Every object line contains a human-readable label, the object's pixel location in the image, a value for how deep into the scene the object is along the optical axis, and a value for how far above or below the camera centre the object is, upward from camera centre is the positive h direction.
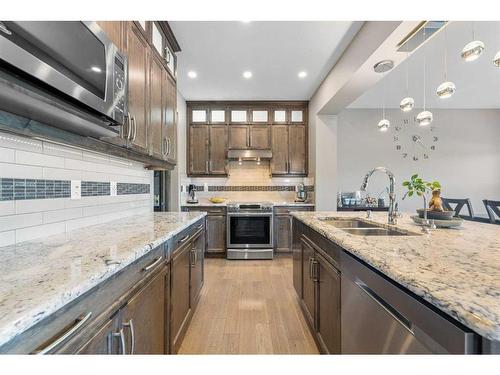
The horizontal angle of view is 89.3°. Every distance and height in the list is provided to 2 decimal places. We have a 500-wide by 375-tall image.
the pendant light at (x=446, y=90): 2.13 +0.82
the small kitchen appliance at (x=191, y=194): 4.46 -0.12
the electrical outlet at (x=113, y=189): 1.98 -0.01
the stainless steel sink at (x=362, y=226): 1.74 -0.31
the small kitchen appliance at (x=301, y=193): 4.52 -0.12
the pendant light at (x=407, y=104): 2.70 +0.89
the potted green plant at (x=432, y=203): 1.71 -0.11
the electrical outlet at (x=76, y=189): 1.54 -0.01
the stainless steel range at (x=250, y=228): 4.16 -0.68
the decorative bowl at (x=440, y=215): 1.69 -0.19
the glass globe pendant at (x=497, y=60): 1.67 +0.84
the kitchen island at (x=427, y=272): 0.58 -0.27
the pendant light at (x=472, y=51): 1.70 +0.93
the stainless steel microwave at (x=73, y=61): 0.76 +0.47
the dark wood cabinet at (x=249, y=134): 4.58 +0.96
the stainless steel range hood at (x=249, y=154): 4.45 +0.58
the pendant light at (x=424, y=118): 2.69 +0.74
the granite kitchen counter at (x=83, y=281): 0.57 -0.27
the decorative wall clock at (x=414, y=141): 5.30 +0.99
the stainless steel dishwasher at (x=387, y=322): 0.63 -0.44
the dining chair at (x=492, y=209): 2.82 -0.25
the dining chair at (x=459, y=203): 3.21 -0.22
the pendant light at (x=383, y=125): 3.29 +0.81
